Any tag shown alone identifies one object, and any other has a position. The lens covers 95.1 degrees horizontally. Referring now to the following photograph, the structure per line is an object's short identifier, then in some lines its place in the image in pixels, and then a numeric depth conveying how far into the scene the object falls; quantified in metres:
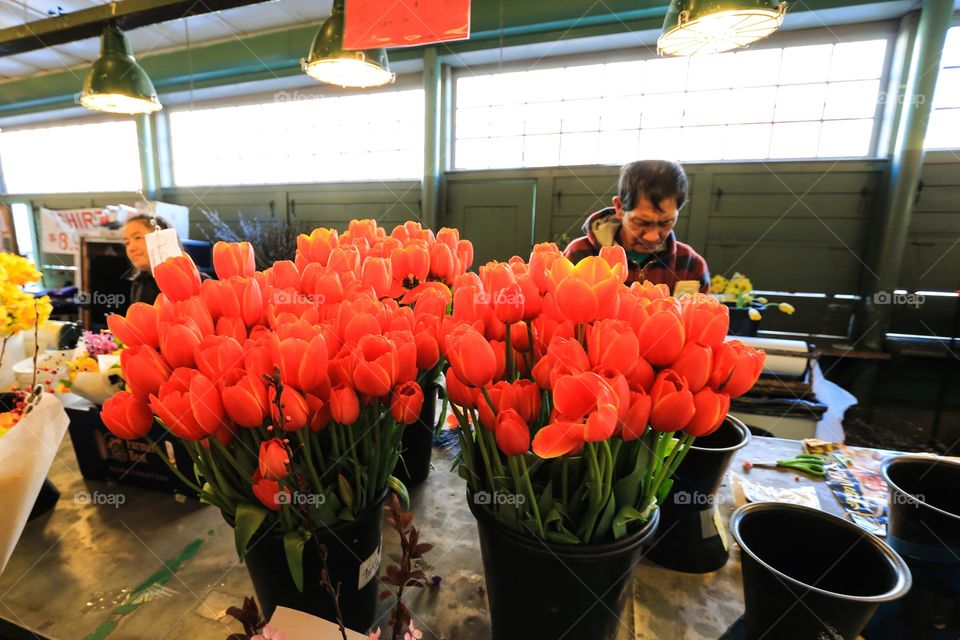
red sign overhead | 1.00
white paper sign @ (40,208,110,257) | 5.64
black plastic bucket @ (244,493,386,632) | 0.47
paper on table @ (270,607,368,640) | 0.45
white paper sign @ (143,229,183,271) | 1.31
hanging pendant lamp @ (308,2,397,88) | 1.55
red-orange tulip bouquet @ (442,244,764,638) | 0.36
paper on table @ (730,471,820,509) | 0.85
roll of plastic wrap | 2.12
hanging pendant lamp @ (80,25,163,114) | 1.81
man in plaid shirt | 1.74
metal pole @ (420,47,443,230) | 4.00
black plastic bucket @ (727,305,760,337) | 2.39
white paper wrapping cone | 0.63
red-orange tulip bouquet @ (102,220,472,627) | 0.39
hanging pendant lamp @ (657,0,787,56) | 1.16
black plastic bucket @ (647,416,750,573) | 0.63
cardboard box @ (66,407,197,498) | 0.87
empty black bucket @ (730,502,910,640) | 0.39
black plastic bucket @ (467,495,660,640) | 0.42
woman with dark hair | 2.34
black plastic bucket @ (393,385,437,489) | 0.84
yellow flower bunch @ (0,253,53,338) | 0.87
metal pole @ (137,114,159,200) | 5.68
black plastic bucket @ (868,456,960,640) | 0.49
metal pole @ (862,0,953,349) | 2.84
